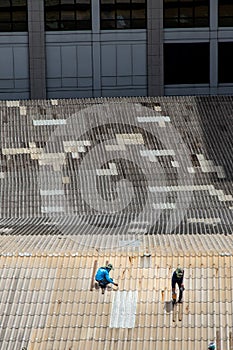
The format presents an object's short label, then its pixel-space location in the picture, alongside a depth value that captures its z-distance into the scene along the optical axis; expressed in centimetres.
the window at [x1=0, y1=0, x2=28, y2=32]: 6706
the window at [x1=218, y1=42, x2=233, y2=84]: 6781
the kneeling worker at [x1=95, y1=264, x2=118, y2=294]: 3313
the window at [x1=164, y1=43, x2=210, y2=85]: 6756
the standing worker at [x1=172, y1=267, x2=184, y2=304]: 3212
